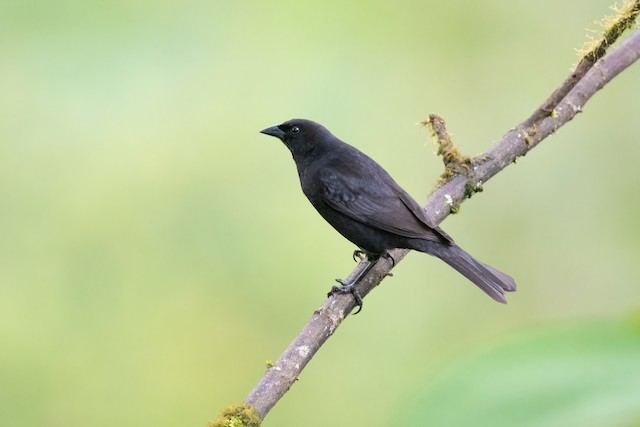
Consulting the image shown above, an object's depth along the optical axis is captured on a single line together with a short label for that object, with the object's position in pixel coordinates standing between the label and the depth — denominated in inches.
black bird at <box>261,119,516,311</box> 254.7
